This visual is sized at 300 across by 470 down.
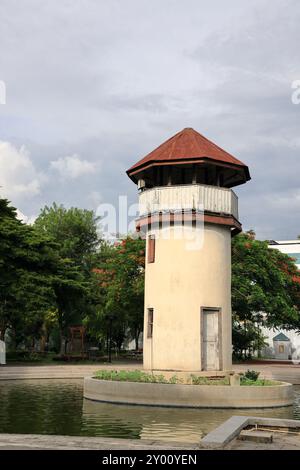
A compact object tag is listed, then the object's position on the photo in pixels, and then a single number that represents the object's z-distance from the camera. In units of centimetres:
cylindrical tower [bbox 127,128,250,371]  2444
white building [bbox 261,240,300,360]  6662
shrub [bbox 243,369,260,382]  2256
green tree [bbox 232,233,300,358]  4182
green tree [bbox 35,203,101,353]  6519
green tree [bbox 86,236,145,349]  4378
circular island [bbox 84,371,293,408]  2002
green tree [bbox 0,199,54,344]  3847
